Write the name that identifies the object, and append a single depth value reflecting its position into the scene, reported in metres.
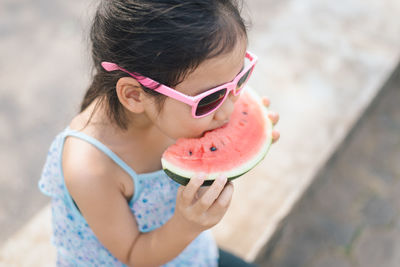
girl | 0.88
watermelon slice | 0.97
